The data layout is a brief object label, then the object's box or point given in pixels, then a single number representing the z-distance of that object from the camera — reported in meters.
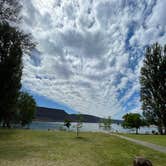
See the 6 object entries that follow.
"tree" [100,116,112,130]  36.85
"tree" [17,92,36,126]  30.13
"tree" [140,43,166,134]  24.93
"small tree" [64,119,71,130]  34.85
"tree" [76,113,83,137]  18.18
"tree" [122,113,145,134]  37.82
